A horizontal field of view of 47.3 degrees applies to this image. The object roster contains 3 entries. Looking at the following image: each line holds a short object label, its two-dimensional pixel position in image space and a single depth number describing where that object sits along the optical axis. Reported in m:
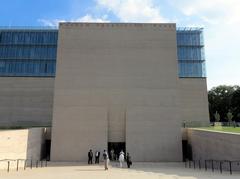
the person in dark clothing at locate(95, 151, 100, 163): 24.90
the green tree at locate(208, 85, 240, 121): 61.59
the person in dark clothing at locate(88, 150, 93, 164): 24.08
